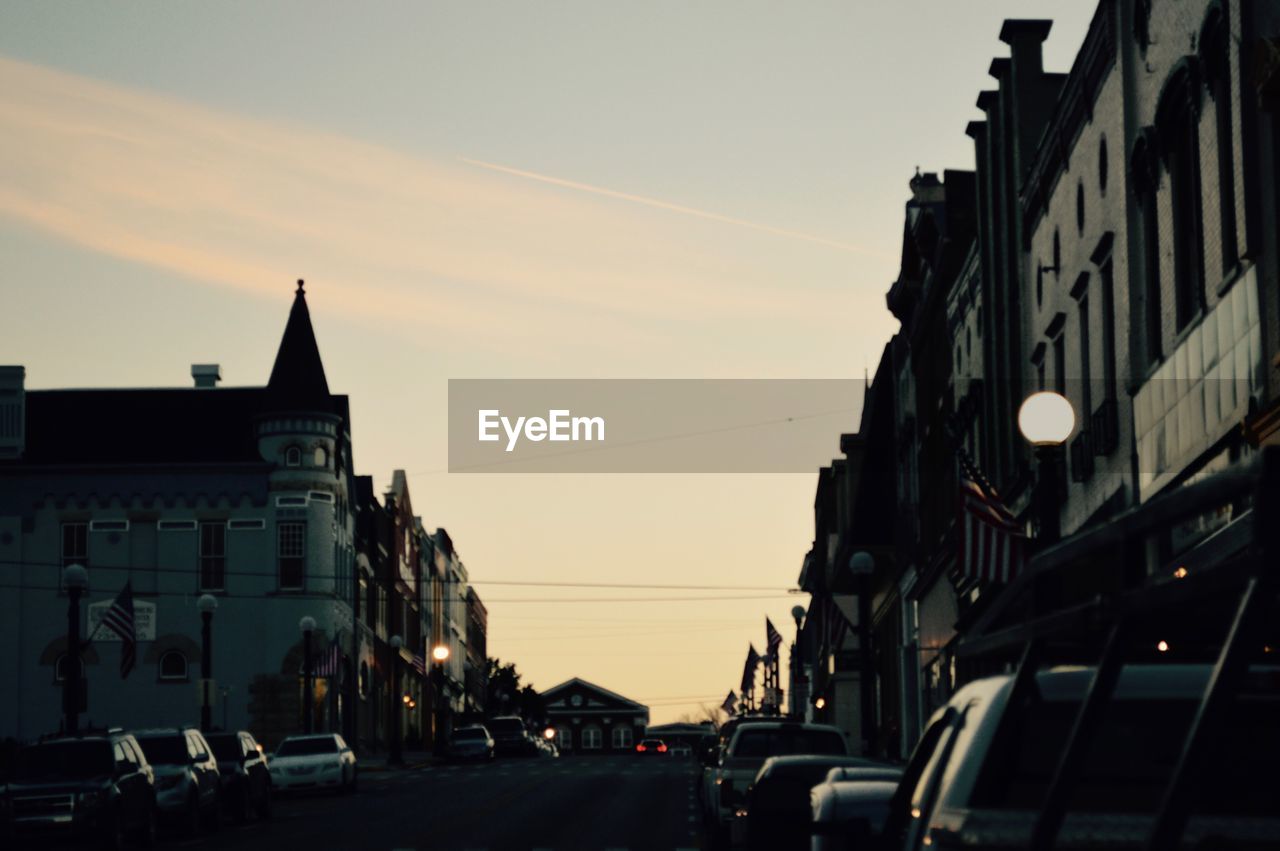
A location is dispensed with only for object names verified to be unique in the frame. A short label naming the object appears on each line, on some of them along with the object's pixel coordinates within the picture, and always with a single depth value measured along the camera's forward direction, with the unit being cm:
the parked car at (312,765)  4616
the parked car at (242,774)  3466
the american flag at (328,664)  6297
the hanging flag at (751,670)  9131
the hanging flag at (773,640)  6756
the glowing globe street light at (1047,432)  1661
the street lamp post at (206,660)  5120
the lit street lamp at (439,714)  10824
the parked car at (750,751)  2297
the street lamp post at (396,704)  7725
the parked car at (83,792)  2572
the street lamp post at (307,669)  6134
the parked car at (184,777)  3052
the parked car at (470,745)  7950
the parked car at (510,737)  9150
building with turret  7338
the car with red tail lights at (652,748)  10806
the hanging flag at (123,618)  4681
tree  15050
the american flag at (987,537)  2359
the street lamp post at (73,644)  4006
